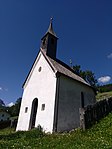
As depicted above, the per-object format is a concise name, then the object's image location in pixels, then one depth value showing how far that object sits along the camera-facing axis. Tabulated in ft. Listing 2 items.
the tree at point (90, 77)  224.00
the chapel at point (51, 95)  53.06
